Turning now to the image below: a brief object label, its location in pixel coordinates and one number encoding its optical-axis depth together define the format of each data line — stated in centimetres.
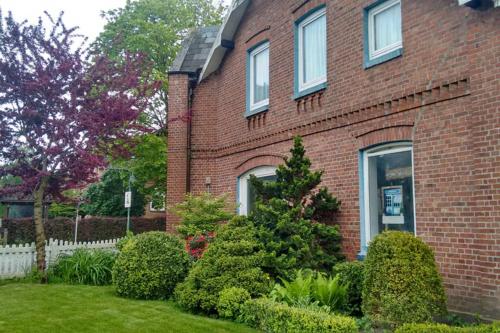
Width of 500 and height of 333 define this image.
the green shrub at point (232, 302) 695
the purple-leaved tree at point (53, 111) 1020
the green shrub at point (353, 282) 712
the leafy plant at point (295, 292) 675
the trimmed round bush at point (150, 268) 862
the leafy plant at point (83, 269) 1086
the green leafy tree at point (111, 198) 2681
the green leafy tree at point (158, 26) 2642
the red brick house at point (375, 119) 666
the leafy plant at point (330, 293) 691
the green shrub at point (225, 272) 732
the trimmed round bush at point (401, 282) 577
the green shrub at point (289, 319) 552
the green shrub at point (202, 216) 1098
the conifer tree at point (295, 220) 792
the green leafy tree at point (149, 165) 2103
